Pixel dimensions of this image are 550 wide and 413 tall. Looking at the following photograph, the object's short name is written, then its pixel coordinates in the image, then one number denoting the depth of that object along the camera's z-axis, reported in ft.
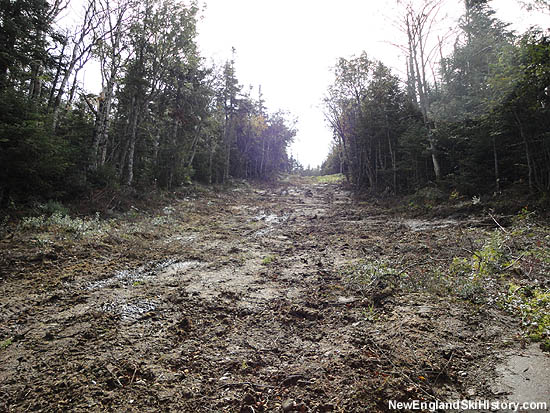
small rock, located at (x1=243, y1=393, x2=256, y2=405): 7.42
